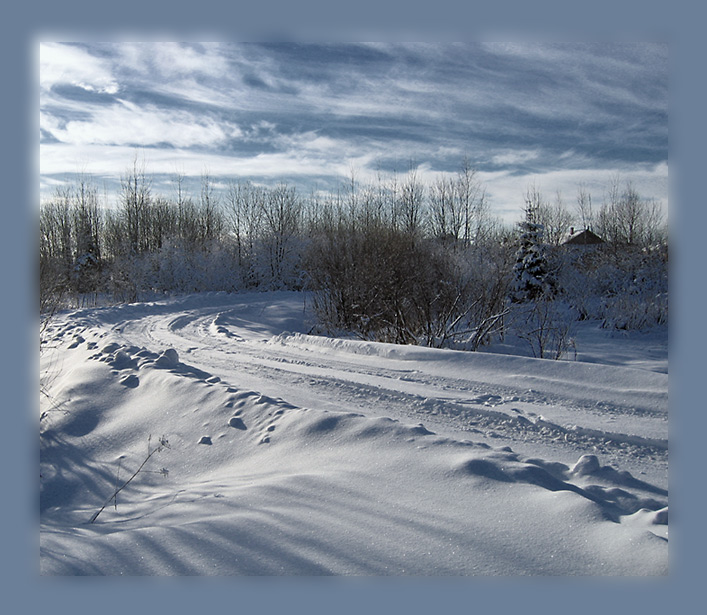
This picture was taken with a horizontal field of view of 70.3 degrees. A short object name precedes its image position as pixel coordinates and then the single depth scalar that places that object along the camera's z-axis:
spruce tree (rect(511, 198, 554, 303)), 21.05
